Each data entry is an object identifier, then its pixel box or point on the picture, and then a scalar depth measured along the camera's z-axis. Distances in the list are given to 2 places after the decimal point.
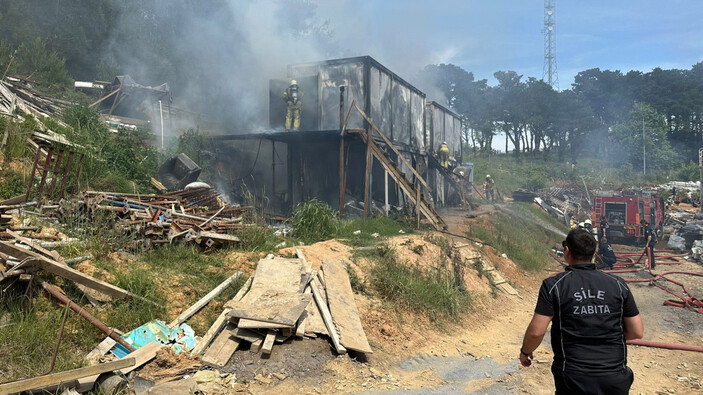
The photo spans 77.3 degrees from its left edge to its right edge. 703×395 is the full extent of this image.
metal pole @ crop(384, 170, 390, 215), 12.41
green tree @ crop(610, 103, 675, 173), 39.22
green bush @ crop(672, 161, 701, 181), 33.69
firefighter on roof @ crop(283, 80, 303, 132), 14.09
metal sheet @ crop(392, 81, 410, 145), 16.25
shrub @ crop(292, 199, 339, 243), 9.55
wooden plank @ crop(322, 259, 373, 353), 5.15
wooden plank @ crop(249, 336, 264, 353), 4.69
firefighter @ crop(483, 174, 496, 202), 24.16
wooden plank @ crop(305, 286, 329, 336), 5.15
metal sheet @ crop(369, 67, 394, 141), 14.59
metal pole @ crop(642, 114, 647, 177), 38.44
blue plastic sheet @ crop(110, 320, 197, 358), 4.57
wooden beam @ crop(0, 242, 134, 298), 4.59
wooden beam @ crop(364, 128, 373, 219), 12.38
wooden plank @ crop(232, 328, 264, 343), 4.71
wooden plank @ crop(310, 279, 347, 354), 4.97
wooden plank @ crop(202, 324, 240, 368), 4.38
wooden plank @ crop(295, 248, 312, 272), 6.44
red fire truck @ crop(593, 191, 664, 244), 16.86
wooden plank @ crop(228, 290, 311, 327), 4.75
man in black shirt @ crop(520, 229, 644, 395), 2.72
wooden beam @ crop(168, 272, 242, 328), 5.00
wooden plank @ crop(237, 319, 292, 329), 4.66
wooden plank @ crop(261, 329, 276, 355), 4.56
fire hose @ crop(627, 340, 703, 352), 6.14
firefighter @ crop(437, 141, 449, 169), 19.44
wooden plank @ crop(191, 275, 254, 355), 4.59
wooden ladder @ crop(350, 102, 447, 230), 12.02
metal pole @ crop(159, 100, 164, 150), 14.83
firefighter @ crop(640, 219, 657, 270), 12.16
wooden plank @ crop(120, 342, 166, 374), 4.07
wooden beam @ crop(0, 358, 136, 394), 3.21
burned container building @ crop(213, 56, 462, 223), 14.23
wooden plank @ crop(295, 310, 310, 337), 4.93
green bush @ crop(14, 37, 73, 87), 17.80
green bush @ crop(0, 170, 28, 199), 7.76
